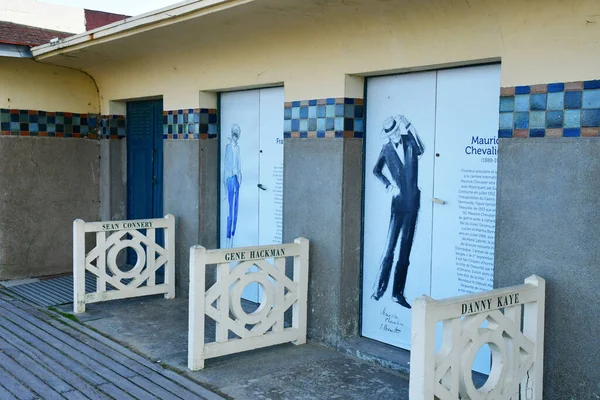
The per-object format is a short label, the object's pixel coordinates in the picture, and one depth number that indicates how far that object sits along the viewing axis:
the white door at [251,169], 6.64
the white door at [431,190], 4.82
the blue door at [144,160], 8.37
